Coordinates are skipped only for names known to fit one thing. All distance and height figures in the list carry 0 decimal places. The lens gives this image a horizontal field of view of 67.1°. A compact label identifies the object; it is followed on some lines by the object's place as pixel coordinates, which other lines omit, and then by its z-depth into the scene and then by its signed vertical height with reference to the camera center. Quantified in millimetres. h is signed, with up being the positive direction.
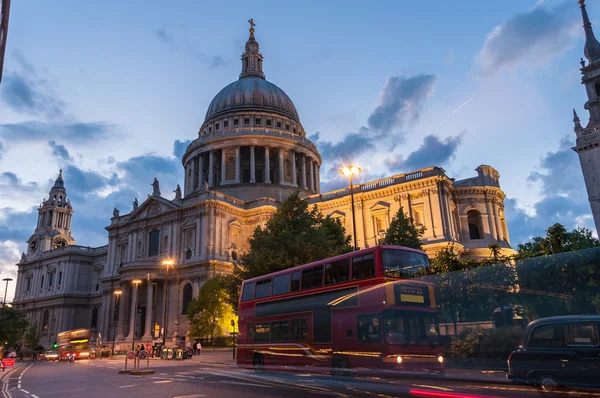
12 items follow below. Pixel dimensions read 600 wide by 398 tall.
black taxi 9906 -717
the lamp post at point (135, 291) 52528 +5365
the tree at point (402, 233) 36938 +7556
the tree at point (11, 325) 63325 +2479
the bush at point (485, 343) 13997 -608
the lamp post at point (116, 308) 58175 +3971
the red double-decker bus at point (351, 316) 15148 +521
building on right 45281 +19224
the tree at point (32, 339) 72062 +515
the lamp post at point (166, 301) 52812 +4170
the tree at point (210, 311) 44875 +2409
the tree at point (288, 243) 32181 +6290
